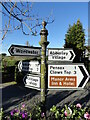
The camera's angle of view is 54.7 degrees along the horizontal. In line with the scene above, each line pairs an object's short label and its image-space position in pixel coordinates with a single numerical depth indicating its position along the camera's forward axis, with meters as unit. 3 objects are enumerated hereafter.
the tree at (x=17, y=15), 1.59
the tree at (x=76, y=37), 13.10
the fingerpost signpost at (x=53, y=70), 1.50
